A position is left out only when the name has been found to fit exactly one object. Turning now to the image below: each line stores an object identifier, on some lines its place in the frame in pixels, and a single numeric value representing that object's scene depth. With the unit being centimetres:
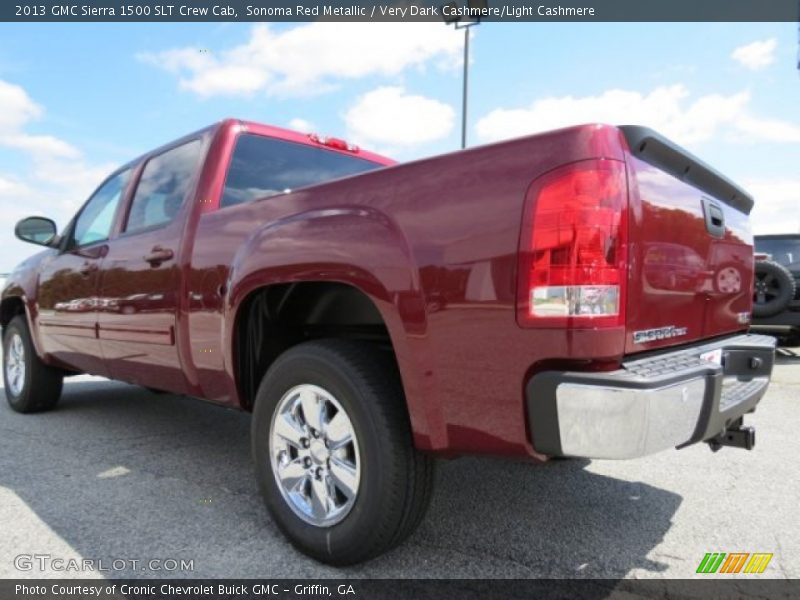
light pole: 832
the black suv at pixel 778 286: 679
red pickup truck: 169
